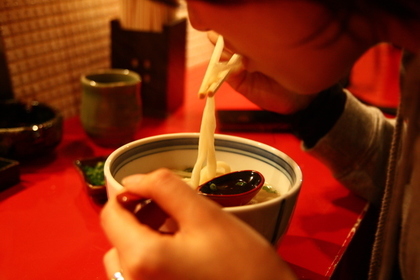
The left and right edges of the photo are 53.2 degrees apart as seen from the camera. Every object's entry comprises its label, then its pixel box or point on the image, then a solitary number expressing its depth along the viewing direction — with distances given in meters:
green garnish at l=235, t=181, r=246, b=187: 0.64
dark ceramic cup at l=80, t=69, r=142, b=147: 1.09
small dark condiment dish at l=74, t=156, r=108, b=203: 0.85
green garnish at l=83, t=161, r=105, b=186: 0.88
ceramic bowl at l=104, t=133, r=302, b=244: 0.55
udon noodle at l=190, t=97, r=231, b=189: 0.69
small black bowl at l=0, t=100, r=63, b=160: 0.95
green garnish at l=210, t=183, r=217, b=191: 0.63
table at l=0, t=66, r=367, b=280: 0.69
